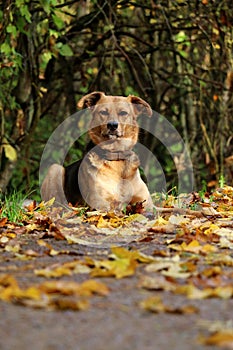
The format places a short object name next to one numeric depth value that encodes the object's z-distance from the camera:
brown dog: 11.81
